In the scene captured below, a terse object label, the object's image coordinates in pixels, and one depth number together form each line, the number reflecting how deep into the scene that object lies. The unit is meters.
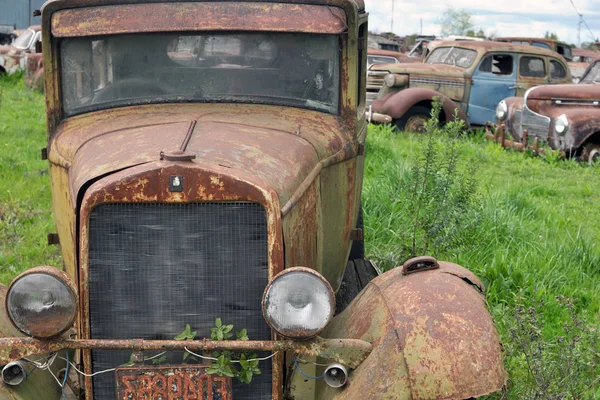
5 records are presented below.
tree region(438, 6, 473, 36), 40.06
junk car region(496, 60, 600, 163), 10.98
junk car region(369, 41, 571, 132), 14.44
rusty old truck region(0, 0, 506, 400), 2.95
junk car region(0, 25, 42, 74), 18.77
